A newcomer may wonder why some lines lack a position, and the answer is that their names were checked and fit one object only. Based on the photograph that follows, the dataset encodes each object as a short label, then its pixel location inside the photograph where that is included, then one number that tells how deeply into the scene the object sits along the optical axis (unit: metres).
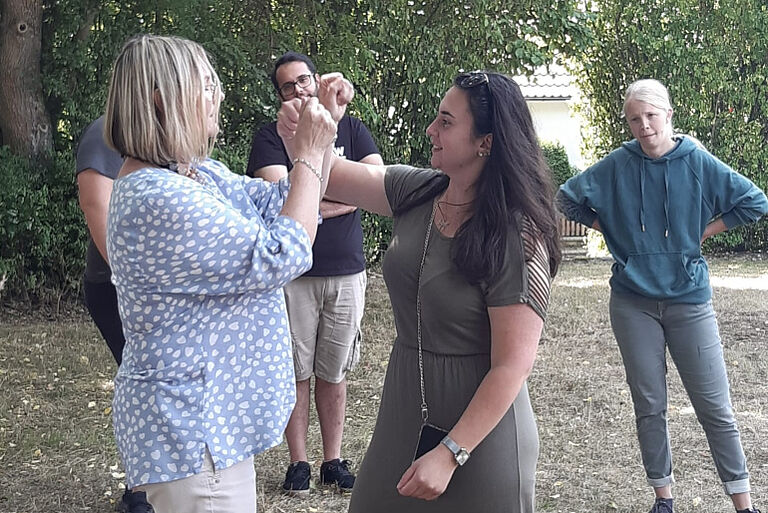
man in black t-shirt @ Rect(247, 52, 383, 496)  4.72
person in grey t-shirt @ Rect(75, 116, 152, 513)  3.87
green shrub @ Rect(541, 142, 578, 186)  16.16
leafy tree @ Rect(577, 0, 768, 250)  13.88
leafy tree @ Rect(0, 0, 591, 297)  9.27
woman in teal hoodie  4.25
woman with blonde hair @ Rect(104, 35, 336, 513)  2.13
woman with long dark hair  2.38
